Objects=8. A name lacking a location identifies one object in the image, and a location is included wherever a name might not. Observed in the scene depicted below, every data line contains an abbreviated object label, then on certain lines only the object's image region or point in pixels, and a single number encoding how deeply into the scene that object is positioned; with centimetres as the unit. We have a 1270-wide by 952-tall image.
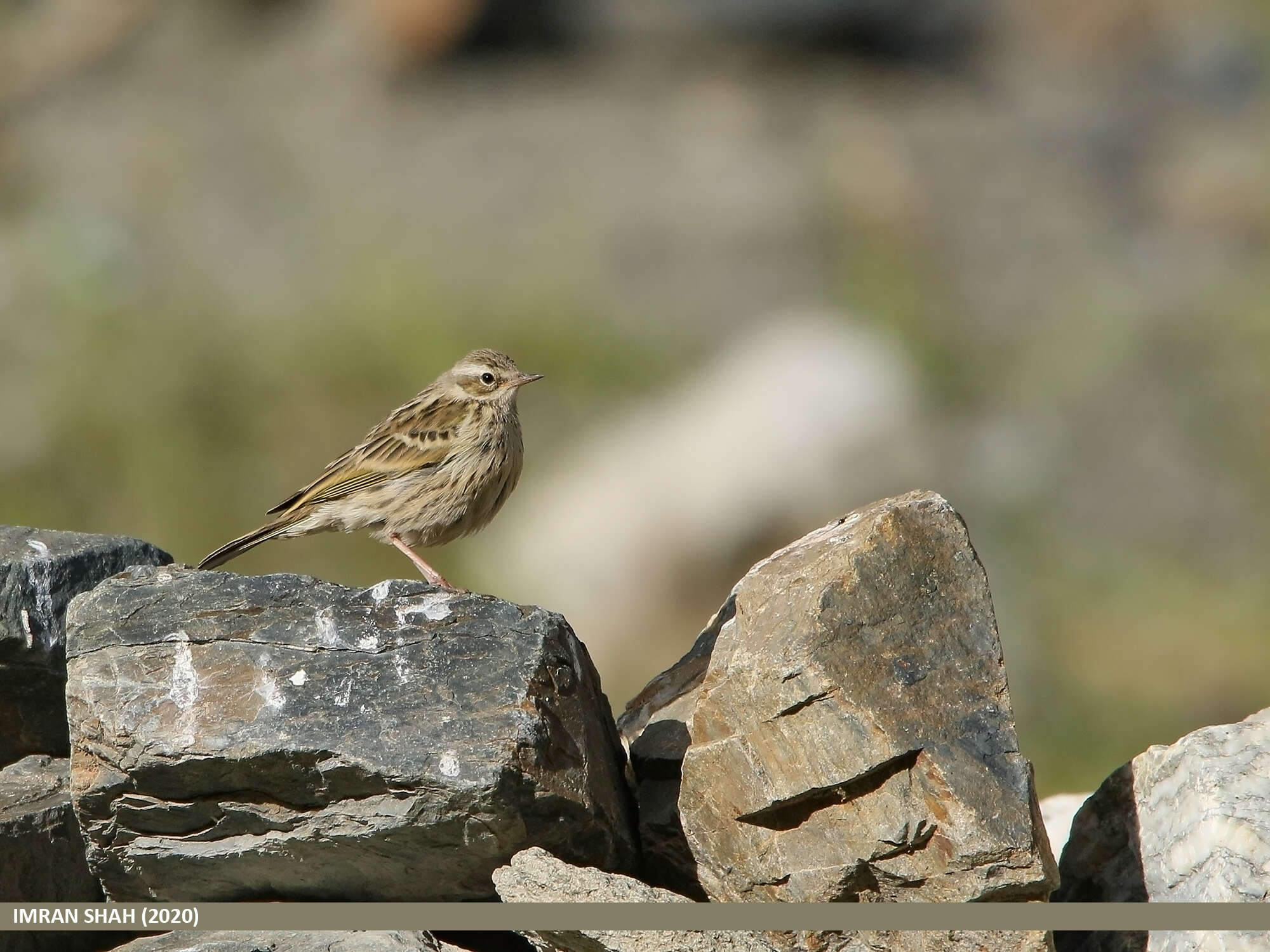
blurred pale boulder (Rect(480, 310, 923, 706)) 2859
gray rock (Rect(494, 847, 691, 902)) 1059
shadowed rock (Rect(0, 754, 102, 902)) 1200
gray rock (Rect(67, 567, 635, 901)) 1087
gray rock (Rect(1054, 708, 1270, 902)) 1085
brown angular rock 1062
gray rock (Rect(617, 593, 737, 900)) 1249
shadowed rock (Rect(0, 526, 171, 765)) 1256
